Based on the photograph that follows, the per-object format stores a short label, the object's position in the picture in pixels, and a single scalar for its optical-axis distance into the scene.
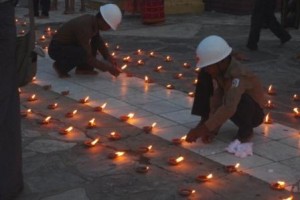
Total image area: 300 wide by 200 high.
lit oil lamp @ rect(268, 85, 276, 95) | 7.75
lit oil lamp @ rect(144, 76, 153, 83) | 8.27
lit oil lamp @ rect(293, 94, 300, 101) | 7.53
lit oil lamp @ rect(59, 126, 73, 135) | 6.05
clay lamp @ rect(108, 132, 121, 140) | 5.90
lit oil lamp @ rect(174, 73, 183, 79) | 8.55
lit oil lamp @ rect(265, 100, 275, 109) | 7.09
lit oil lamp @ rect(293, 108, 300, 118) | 6.79
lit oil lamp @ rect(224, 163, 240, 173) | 5.10
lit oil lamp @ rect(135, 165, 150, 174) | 5.07
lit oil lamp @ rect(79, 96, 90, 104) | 7.23
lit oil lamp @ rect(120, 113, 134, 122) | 6.50
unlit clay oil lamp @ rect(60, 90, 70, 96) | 7.60
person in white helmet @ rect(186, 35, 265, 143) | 5.45
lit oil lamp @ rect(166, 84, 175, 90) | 7.91
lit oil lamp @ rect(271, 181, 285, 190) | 4.75
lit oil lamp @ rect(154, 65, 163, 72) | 9.02
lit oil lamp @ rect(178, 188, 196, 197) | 4.61
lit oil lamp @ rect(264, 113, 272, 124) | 6.45
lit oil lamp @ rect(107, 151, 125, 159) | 5.40
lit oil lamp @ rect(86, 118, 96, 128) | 6.29
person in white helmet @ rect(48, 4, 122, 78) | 7.93
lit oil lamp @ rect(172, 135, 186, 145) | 5.77
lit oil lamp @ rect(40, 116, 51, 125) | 6.39
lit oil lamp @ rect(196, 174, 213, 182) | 4.89
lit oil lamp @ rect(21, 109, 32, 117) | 6.66
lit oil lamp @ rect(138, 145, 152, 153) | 5.55
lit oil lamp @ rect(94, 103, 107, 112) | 6.88
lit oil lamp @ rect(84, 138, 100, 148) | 5.69
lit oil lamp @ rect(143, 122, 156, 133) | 6.12
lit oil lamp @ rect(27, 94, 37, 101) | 7.31
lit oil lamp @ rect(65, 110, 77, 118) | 6.65
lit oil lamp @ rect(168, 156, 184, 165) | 5.26
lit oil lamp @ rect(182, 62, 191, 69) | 9.27
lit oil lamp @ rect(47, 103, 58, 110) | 6.97
